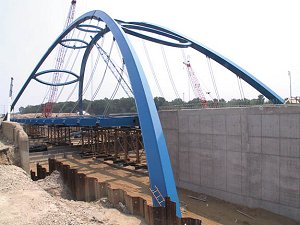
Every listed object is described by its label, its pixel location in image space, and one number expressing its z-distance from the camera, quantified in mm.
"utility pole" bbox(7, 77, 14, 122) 40825
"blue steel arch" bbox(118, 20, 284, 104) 24078
